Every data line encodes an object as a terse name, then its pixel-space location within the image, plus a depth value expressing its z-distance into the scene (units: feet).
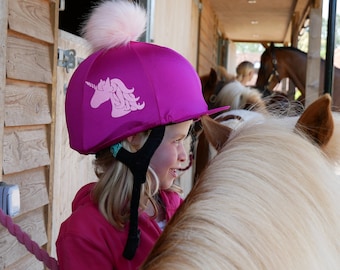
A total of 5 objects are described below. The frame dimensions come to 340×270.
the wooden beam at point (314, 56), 12.17
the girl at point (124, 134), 3.00
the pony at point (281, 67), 16.47
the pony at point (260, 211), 1.69
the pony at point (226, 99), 10.00
